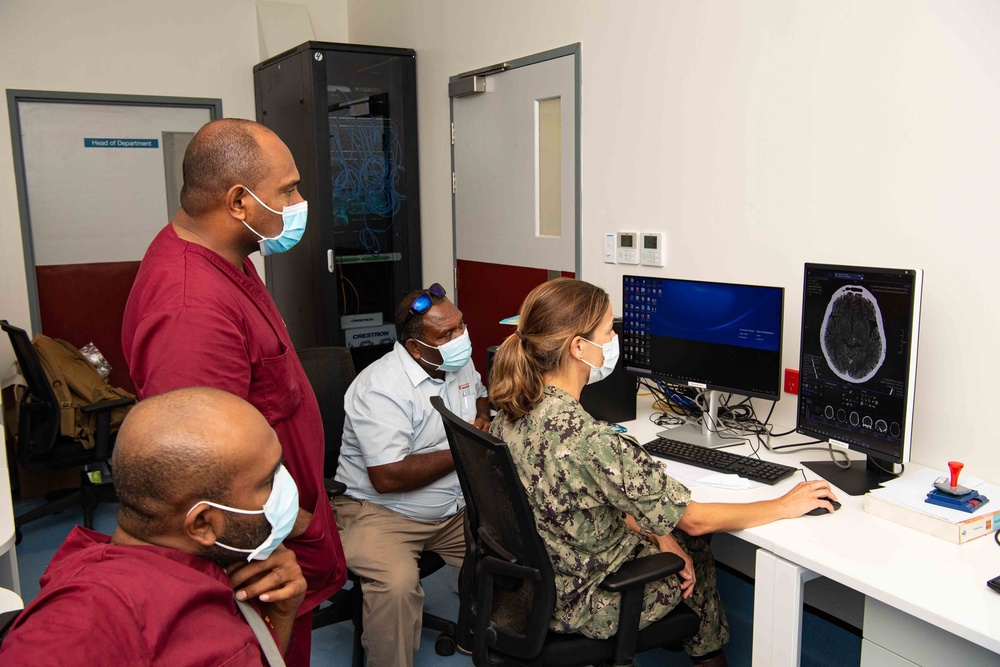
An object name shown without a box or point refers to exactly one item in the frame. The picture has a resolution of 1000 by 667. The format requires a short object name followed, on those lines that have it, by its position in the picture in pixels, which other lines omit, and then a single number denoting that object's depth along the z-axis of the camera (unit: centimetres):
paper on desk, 205
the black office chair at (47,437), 354
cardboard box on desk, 171
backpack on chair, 369
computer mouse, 186
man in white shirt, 227
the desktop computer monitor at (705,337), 227
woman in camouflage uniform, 171
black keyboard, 209
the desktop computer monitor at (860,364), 189
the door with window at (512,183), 324
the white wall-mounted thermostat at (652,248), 285
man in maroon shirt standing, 148
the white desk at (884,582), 147
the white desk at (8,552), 199
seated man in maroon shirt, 95
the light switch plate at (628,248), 295
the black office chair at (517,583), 175
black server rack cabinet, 398
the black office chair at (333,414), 259
